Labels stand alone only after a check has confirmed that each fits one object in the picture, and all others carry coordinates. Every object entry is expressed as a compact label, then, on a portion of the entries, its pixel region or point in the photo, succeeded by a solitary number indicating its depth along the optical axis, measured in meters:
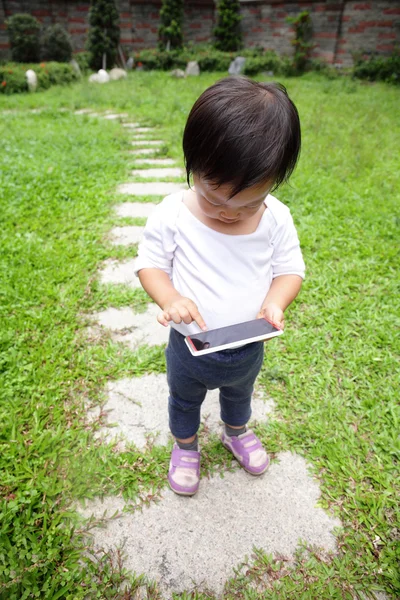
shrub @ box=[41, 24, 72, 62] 11.34
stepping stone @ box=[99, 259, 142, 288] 2.63
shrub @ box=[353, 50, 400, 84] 10.82
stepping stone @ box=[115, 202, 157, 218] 3.44
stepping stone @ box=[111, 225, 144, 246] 3.03
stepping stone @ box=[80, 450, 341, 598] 1.27
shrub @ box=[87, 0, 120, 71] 12.02
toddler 0.89
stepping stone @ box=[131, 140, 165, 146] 5.29
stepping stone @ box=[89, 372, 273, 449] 1.71
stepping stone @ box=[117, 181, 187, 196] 3.85
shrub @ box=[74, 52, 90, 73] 12.00
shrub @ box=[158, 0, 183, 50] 12.99
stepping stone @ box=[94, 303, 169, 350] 2.19
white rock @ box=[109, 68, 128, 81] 11.17
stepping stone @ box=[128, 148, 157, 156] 4.94
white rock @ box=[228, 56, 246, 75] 11.86
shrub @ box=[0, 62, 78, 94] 8.98
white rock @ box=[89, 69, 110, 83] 10.76
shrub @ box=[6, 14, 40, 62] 11.30
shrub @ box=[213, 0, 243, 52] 13.38
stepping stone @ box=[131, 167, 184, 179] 4.28
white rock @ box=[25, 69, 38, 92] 9.20
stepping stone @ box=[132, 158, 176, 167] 4.62
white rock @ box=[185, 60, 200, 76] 11.98
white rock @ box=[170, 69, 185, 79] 11.41
